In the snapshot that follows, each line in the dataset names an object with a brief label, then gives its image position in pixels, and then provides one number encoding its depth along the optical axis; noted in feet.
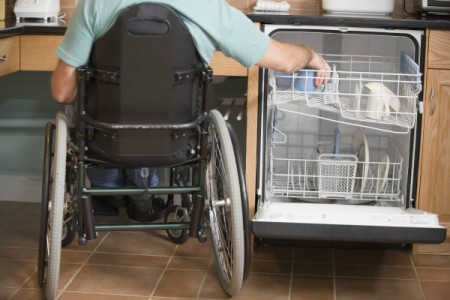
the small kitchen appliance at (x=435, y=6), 11.24
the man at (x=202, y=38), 8.18
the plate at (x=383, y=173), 10.30
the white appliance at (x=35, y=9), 11.66
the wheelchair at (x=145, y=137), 8.16
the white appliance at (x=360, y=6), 11.13
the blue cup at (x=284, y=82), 10.18
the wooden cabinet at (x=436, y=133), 10.41
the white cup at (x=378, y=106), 9.48
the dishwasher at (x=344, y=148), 9.14
